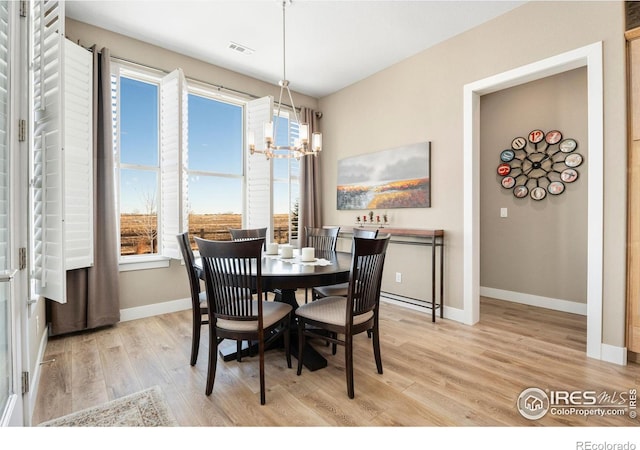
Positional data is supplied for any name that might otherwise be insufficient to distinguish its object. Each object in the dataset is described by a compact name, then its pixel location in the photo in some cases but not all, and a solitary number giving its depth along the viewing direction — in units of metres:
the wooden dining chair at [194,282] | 2.18
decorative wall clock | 3.59
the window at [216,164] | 4.23
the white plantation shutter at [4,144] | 1.50
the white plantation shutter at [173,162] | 3.38
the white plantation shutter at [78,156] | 2.71
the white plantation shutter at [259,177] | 4.09
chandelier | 2.55
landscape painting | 3.65
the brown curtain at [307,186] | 4.73
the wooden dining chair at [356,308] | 1.93
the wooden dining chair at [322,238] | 3.40
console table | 3.31
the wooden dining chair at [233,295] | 1.79
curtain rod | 3.28
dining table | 1.98
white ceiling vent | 3.47
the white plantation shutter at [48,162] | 1.95
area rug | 1.67
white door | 1.45
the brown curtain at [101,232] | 2.96
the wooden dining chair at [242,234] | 3.21
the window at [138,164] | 3.43
